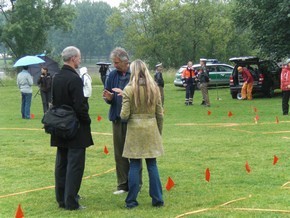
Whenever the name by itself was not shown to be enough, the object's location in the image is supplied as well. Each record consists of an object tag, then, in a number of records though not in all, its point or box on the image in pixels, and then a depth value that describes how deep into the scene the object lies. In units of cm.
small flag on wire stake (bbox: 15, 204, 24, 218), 591
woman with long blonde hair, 622
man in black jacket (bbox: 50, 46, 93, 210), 623
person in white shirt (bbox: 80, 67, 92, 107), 1384
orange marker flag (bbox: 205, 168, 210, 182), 764
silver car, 3166
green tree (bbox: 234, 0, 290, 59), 2403
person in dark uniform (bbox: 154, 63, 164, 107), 2011
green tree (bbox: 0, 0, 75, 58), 5594
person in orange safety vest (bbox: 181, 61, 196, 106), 2215
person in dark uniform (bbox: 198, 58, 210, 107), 2067
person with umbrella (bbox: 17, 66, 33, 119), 1747
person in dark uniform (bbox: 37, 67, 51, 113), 1714
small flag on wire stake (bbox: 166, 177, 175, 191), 726
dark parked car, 2473
